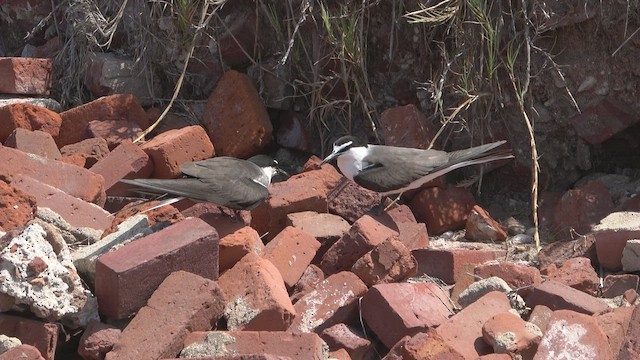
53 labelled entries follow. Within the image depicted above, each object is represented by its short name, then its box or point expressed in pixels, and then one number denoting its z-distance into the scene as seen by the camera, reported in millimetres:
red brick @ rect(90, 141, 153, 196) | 11836
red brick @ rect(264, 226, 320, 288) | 9852
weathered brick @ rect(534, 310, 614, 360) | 8219
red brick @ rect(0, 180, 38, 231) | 9687
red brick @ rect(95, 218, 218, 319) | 8570
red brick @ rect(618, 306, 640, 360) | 7945
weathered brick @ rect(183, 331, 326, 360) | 8164
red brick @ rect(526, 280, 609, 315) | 9172
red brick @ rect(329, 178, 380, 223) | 11609
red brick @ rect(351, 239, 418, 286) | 9773
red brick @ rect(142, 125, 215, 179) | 11984
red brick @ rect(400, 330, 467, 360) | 8148
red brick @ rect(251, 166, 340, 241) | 11102
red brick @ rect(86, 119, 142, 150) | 12750
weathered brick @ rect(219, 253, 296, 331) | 8758
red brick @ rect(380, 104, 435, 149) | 12492
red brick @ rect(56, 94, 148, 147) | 12914
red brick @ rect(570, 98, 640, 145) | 12359
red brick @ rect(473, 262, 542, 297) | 9750
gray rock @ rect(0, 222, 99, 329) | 8469
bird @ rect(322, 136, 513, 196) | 11648
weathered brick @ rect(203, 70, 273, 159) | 12937
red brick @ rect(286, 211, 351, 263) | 10602
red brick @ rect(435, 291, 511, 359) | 8686
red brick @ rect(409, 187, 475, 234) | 12219
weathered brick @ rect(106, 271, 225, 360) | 8227
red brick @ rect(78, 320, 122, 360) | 8344
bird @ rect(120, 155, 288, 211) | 10141
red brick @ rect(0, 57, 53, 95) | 13437
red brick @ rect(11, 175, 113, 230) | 10469
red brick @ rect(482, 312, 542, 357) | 8484
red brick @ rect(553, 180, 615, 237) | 11656
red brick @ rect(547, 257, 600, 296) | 9922
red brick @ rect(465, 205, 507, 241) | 11852
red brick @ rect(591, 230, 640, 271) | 10398
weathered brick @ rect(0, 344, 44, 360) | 7879
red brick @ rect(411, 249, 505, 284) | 10461
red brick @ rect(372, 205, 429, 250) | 11156
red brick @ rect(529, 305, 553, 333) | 9000
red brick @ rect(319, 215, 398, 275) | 10062
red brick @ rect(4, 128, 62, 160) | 11930
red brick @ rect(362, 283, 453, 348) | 8922
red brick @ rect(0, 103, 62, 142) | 12539
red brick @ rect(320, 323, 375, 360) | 8898
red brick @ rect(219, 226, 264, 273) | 9625
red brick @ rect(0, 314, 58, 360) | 8437
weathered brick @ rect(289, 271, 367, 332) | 9289
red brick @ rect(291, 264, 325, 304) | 9797
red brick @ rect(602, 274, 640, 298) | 9953
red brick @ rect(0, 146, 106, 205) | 10977
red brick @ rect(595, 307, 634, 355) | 8539
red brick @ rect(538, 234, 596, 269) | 10781
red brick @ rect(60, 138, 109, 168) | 12281
